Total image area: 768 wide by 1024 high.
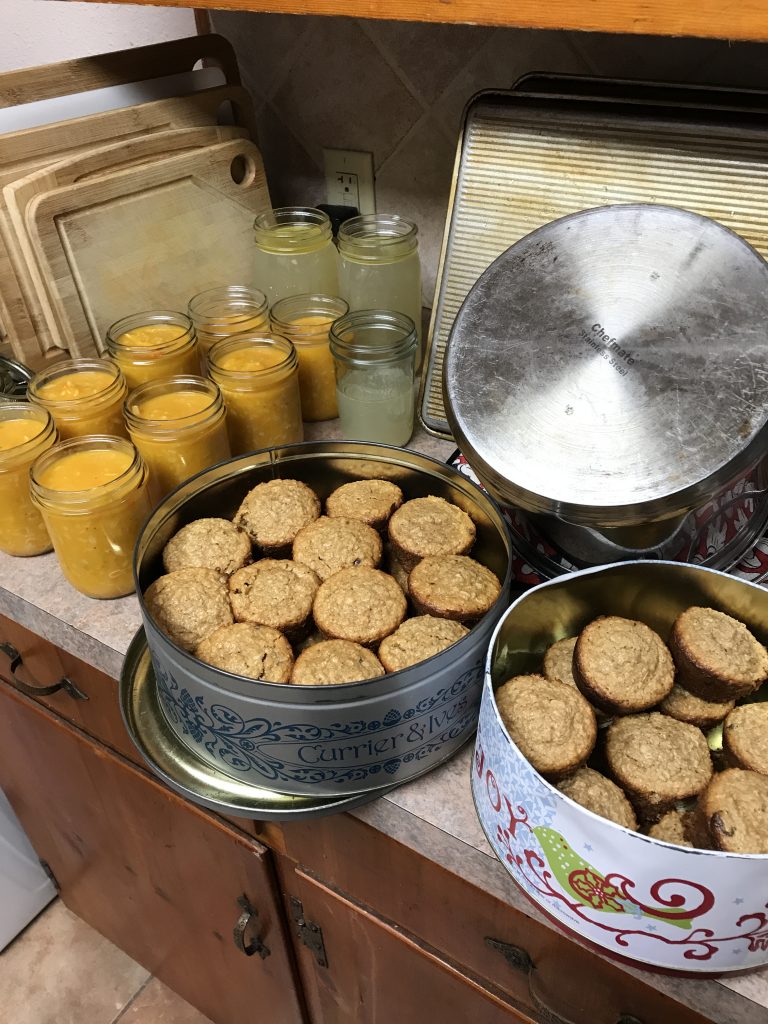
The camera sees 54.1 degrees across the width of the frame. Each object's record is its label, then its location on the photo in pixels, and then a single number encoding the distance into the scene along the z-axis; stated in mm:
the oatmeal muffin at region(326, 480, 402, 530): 813
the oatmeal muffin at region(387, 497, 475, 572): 759
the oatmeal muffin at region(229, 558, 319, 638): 720
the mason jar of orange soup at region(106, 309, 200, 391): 937
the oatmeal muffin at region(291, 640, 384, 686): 648
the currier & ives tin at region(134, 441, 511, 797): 561
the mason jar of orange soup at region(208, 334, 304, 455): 907
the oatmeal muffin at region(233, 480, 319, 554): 806
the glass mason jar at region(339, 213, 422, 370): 1017
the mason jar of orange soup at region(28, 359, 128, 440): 872
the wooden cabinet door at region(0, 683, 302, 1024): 914
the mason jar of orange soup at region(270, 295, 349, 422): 1000
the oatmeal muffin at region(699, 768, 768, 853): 500
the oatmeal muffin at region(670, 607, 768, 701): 603
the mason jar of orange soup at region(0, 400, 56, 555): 815
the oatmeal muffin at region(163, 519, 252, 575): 766
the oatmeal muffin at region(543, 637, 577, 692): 646
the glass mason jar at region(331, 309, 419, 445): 913
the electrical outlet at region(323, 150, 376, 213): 1169
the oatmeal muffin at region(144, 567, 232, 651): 702
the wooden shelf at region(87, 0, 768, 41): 485
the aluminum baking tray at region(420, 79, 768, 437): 693
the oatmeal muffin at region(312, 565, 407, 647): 699
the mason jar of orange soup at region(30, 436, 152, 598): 761
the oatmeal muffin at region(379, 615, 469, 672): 660
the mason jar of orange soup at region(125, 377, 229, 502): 836
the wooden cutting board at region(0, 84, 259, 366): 898
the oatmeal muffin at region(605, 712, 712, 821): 568
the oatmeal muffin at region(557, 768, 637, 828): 552
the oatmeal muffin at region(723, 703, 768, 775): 566
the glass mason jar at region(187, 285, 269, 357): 977
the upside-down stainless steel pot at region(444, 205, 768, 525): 567
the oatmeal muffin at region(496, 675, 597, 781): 572
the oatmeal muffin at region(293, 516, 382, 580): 770
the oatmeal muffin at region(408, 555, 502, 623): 693
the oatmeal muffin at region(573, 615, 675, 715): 614
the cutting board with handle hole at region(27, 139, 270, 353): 916
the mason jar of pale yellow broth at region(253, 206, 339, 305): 1063
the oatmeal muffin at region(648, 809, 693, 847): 553
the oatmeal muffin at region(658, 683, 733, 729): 624
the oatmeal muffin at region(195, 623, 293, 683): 667
